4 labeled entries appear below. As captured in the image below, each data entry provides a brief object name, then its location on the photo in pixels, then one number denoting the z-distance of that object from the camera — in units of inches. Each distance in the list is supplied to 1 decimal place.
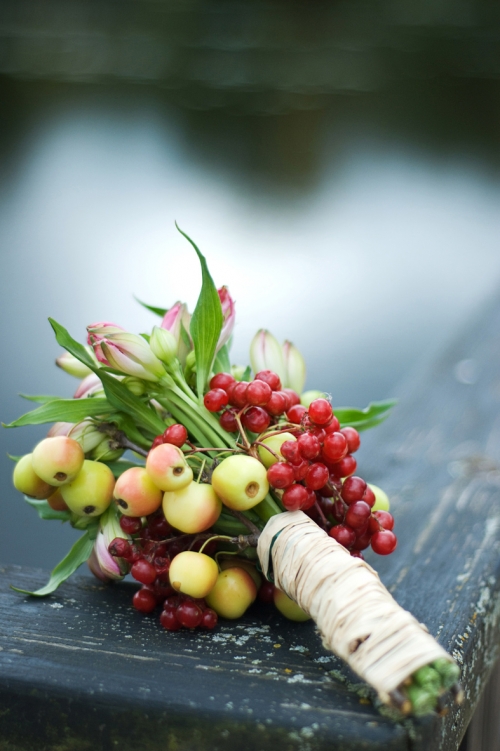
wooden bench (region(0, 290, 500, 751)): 25.8
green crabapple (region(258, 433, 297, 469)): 28.8
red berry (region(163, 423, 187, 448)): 28.4
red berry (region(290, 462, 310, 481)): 28.2
